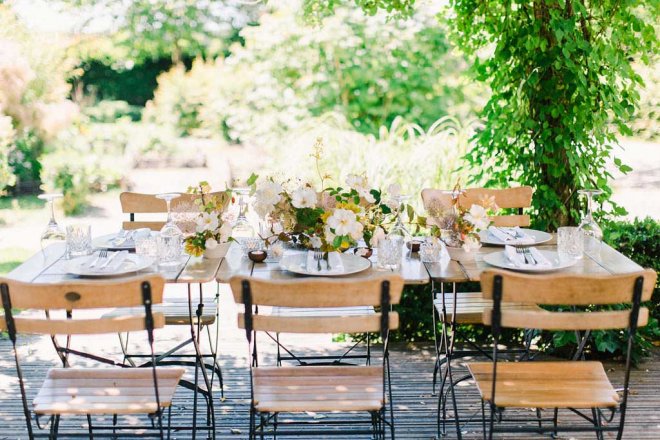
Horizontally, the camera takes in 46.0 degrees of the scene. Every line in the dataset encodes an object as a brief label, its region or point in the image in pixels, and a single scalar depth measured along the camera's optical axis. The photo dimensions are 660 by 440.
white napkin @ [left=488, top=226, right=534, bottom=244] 3.50
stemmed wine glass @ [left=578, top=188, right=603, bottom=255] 3.30
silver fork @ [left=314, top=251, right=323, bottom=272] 3.17
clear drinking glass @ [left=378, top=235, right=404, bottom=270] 3.18
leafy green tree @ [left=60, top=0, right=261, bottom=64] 13.61
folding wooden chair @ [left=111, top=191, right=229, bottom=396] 3.62
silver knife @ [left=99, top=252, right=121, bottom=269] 3.13
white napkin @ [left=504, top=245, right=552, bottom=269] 3.13
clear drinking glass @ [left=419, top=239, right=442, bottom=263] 3.28
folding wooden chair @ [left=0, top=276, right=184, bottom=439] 2.53
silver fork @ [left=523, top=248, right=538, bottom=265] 3.18
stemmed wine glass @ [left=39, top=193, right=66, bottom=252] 3.36
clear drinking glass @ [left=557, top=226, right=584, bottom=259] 3.31
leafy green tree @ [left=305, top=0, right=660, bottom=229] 4.30
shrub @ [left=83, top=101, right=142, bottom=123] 13.10
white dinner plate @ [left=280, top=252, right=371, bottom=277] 3.07
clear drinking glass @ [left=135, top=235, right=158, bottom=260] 3.33
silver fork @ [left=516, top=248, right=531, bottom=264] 3.24
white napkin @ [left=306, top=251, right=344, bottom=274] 3.10
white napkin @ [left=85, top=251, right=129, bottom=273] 3.10
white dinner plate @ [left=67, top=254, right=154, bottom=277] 3.06
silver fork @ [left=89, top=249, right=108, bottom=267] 3.22
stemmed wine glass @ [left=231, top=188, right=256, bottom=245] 3.56
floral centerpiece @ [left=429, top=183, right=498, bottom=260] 3.23
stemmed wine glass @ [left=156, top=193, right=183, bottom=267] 3.25
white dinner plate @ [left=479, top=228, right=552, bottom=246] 3.50
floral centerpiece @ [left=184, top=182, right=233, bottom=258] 3.29
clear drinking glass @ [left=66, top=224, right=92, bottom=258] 3.38
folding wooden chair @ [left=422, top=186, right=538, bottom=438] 3.51
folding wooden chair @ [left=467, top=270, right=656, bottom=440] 2.54
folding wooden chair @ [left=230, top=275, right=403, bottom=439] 2.56
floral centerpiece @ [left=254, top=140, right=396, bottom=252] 3.22
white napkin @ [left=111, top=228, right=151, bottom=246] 3.56
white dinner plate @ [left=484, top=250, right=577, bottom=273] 3.11
